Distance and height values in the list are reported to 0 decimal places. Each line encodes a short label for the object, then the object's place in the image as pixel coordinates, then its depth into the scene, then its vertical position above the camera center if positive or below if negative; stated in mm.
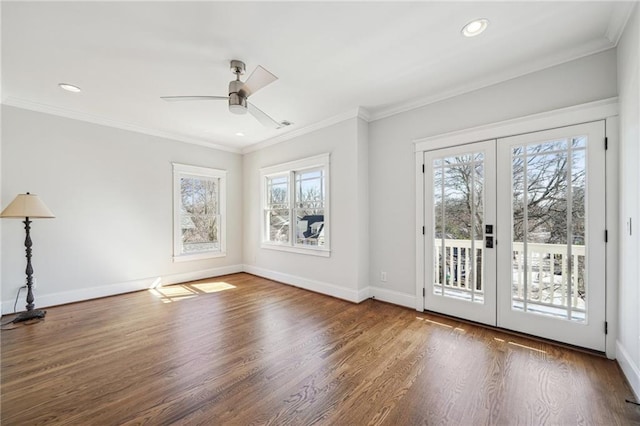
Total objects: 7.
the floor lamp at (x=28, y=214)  3033 -25
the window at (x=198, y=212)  4809 -3
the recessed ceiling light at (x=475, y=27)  2068 +1481
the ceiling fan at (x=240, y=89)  2316 +1138
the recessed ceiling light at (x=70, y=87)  3002 +1437
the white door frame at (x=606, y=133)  2236 +812
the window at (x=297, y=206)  4297 +105
